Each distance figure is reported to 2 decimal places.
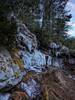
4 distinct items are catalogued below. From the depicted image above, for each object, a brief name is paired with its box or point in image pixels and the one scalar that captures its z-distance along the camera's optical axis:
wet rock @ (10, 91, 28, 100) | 2.69
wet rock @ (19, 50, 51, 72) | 3.49
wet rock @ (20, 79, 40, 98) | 2.94
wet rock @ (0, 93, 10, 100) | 2.56
